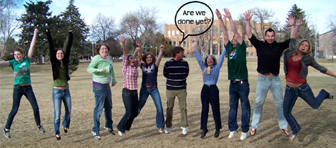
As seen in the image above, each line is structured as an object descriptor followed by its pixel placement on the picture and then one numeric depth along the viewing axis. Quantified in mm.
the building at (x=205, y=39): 67688
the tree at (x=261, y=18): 56312
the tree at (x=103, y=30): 67375
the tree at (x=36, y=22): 48975
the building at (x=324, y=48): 70312
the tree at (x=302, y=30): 54278
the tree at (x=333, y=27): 49031
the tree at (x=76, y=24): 58688
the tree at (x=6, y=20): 42375
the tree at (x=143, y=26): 58031
